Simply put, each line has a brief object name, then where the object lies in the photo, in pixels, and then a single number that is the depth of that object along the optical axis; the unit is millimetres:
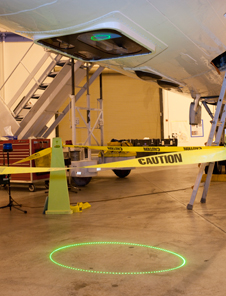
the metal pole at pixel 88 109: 8514
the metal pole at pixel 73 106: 7738
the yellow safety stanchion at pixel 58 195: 4902
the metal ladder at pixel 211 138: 4966
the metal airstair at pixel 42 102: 8570
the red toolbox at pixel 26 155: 7488
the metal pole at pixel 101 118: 9577
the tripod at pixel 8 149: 5404
